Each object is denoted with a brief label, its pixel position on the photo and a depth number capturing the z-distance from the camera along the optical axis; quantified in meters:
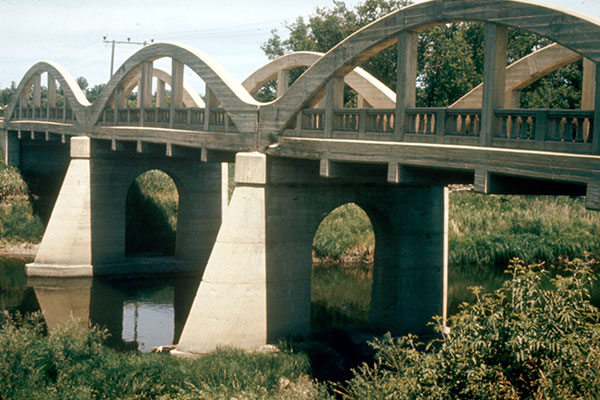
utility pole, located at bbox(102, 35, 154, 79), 59.22
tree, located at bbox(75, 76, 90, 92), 147.30
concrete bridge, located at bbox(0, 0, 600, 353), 13.00
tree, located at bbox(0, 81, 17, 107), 121.24
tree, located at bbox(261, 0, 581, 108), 43.81
